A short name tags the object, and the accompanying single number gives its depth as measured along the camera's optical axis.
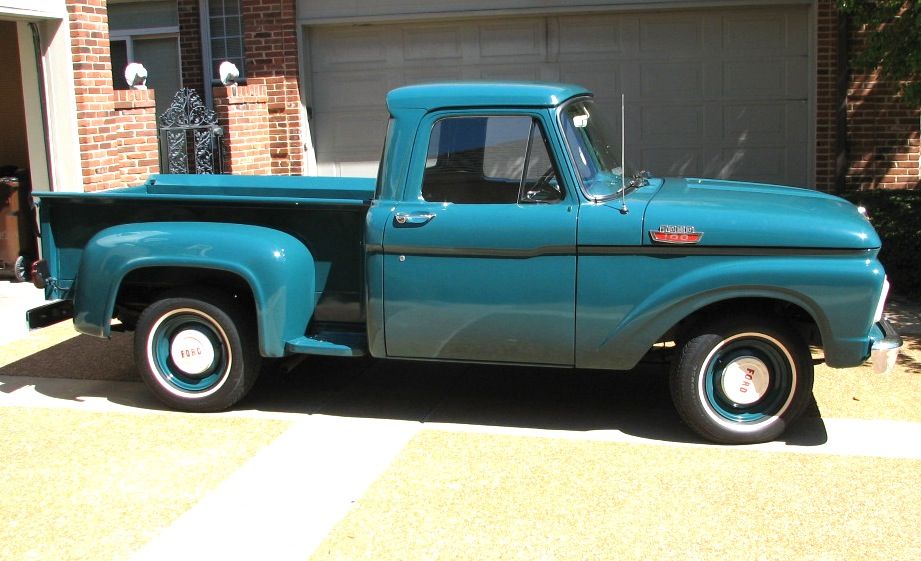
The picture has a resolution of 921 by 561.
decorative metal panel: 12.16
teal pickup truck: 5.65
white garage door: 11.83
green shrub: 9.46
